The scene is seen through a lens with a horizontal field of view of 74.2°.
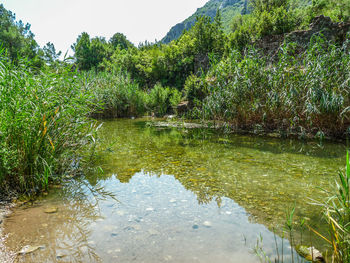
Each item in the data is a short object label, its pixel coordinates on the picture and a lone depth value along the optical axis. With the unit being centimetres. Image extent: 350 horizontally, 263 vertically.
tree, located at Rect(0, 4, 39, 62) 3516
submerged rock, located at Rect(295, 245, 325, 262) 193
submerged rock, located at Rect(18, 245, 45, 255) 205
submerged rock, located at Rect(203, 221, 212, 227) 261
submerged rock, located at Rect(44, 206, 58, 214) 284
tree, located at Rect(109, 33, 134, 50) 5394
